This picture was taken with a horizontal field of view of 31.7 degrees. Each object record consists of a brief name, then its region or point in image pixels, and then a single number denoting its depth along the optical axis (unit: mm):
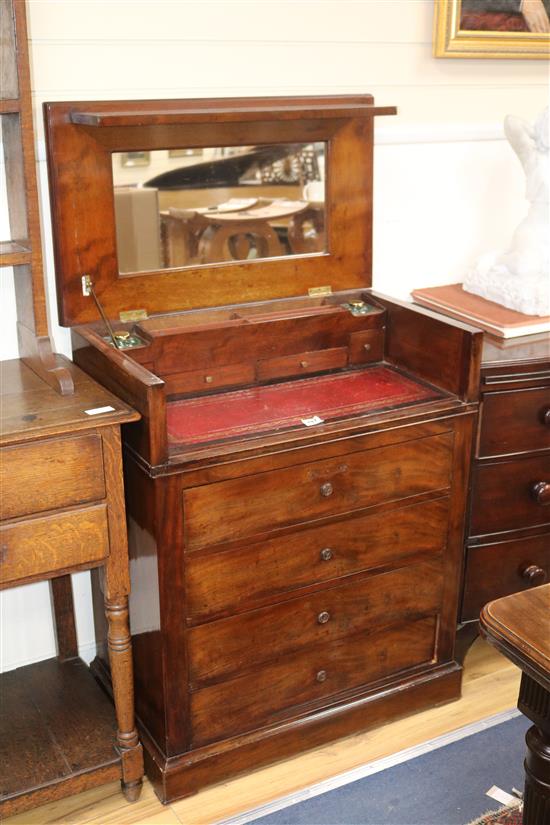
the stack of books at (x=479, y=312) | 2570
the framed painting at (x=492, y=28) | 2715
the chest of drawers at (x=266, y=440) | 2094
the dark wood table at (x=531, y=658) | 1425
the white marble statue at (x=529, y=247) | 2641
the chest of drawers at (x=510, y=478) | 2420
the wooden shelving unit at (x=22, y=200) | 1946
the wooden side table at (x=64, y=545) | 1873
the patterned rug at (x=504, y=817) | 2197
